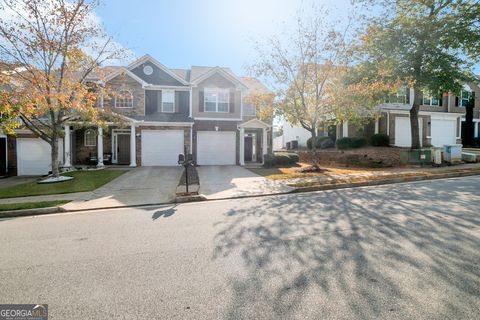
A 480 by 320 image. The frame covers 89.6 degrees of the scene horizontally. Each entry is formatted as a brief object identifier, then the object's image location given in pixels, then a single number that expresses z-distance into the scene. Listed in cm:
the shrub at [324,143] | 2453
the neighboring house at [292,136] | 3161
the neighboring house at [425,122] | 2239
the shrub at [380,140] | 2144
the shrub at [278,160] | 1728
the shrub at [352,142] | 2152
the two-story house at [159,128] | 1759
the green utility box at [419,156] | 1594
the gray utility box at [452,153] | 1580
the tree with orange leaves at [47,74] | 1028
